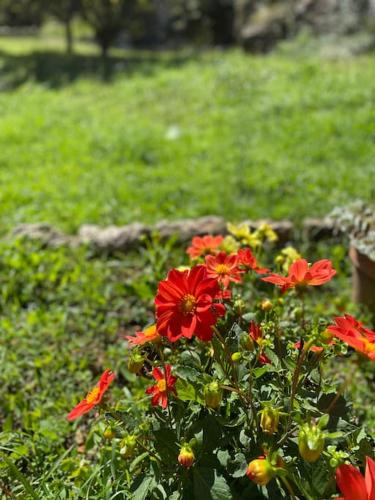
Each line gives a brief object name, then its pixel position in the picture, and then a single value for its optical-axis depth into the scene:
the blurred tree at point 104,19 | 11.70
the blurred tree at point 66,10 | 11.71
